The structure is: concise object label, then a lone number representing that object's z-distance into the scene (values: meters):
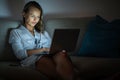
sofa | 1.66
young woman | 1.80
